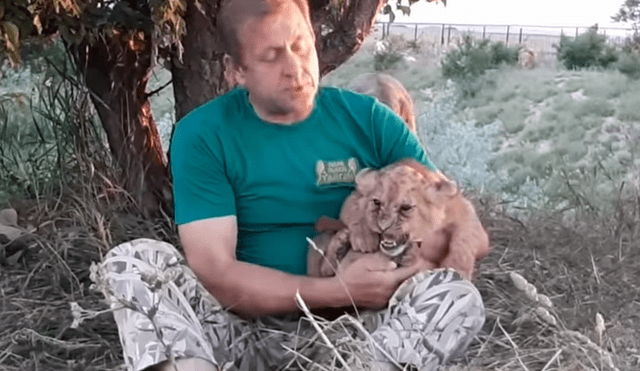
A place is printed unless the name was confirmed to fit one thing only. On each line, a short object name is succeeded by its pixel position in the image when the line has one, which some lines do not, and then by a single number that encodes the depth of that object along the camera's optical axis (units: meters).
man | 2.44
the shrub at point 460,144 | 6.21
